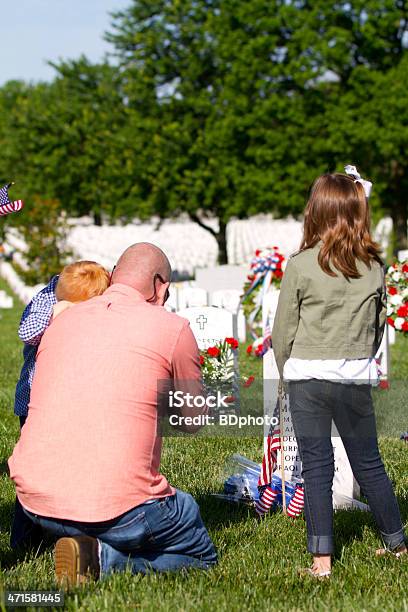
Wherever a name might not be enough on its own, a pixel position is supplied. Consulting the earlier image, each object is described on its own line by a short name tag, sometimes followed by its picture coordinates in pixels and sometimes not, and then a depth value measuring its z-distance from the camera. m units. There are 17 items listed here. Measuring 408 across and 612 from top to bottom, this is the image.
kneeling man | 7.75
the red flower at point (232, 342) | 13.38
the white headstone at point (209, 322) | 13.98
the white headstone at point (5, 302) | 44.28
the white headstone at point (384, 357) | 20.37
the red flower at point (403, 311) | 17.89
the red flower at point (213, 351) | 12.93
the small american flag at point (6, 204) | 9.10
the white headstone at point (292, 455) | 10.52
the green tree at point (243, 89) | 58.41
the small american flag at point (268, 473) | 10.59
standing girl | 8.19
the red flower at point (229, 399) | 9.70
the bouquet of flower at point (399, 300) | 17.94
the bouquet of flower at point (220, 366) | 11.59
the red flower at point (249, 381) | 11.27
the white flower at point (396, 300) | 18.05
